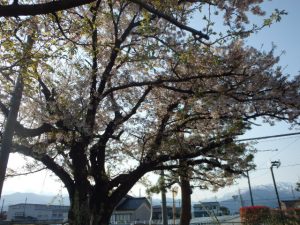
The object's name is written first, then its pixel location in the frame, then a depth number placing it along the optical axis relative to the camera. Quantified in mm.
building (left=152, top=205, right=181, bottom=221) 41758
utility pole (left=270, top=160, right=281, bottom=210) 22820
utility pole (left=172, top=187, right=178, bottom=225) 14369
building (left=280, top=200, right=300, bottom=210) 33971
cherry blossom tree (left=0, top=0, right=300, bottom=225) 8074
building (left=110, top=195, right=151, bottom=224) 34108
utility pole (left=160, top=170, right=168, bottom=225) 11019
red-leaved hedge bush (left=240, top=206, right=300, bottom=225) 16735
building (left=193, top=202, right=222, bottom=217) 50839
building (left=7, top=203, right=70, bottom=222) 48523
